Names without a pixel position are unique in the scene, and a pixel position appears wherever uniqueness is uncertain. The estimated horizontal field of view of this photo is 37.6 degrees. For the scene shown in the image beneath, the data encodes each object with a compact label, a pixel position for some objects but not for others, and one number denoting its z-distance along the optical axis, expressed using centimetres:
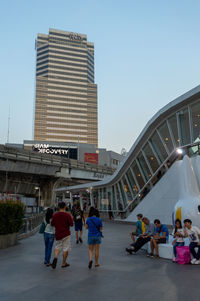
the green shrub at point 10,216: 1173
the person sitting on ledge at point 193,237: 843
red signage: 9506
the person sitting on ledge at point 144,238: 1000
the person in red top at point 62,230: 791
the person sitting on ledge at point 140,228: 1105
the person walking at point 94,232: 799
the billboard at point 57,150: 9138
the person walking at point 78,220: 1327
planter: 1180
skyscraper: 15512
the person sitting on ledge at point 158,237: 968
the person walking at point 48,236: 838
